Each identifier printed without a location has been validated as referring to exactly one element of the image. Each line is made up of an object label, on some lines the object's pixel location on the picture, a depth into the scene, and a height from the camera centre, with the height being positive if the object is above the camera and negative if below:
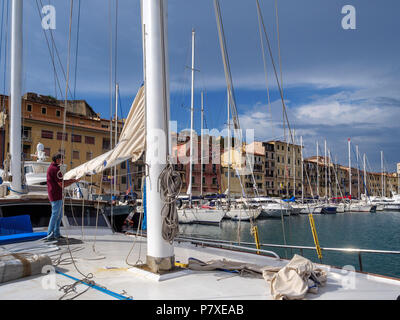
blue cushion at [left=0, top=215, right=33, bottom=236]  6.66 -0.95
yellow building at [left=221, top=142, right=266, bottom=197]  61.41 +2.08
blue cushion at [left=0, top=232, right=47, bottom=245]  5.73 -1.07
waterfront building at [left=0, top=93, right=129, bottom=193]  41.25 +6.57
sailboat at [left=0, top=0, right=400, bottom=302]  3.33 -1.18
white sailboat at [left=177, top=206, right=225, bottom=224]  29.34 -3.43
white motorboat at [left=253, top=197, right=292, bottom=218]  39.53 -4.18
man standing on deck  6.13 -0.24
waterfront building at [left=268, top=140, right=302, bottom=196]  70.81 +1.92
